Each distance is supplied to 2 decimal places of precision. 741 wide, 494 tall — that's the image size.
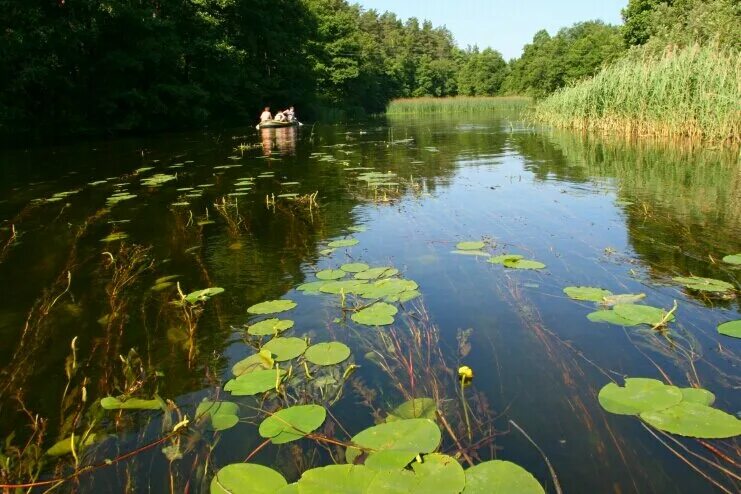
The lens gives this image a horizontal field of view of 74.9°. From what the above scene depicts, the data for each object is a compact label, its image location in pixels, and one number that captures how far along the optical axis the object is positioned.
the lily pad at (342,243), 3.94
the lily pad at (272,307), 2.68
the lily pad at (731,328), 2.18
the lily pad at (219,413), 1.74
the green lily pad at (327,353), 2.12
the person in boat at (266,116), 20.50
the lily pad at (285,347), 2.18
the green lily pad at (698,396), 1.69
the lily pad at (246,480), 1.35
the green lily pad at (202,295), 2.86
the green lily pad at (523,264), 3.19
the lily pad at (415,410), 1.74
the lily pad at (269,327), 2.43
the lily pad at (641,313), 2.34
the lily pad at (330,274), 3.16
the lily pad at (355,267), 3.28
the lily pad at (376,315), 2.47
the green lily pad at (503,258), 3.32
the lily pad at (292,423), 1.62
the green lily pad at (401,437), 1.47
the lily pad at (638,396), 1.67
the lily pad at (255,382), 1.90
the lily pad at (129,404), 1.84
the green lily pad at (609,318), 2.35
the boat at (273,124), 19.81
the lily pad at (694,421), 1.51
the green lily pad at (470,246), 3.74
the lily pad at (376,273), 3.12
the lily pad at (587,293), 2.66
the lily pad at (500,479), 1.29
